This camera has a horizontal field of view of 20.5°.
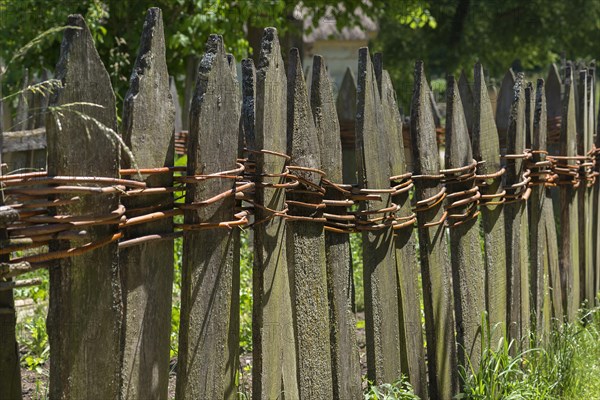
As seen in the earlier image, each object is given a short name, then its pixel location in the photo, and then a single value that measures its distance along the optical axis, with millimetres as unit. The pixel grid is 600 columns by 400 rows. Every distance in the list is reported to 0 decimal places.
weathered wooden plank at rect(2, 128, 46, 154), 11386
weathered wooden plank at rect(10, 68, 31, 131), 13498
